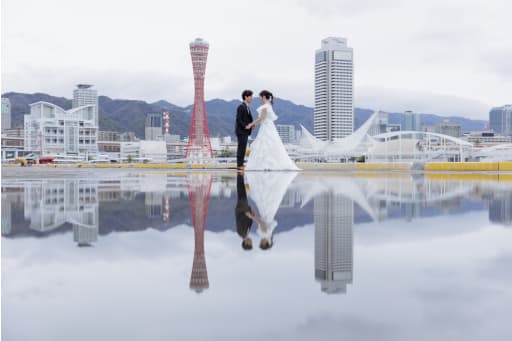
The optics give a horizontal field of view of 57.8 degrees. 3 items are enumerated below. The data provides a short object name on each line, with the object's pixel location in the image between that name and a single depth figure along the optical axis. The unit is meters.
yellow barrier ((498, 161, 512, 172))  26.88
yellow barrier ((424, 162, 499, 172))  27.27
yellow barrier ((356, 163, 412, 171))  29.72
